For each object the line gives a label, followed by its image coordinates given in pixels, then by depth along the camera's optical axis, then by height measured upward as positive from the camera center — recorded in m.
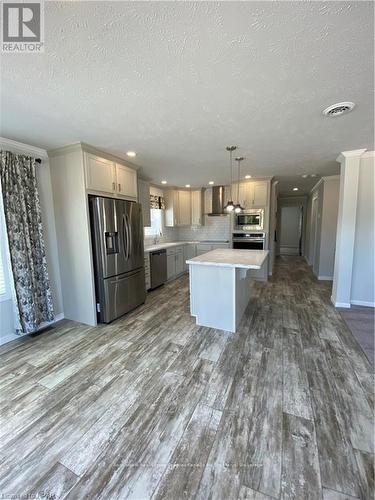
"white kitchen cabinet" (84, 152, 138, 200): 3.02 +0.73
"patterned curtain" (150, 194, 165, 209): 5.90 +0.63
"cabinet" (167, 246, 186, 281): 5.67 -1.06
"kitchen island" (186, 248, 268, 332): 2.95 -0.94
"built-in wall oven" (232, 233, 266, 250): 5.48 -0.47
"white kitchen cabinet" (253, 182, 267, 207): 5.32 +0.70
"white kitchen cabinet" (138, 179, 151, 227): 4.80 +0.59
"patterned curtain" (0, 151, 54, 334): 2.71 -0.15
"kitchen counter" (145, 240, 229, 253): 4.99 -0.56
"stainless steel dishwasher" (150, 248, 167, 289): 4.91 -1.01
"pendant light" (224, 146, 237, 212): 3.14 +1.09
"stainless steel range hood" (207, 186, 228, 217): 6.16 +0.66
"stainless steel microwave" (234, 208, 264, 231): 5.48 +0.07
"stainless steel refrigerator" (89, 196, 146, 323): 3.10 -0.44
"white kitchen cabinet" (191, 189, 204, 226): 6.48 +0.50
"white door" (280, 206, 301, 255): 9.63 -0.36
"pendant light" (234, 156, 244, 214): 3.64 +1.09
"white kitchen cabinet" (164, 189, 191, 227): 6.34 +0.47
